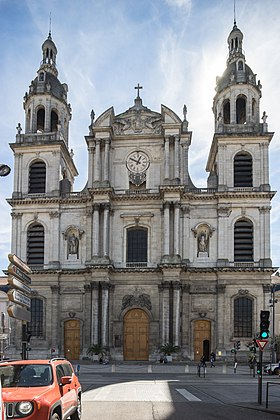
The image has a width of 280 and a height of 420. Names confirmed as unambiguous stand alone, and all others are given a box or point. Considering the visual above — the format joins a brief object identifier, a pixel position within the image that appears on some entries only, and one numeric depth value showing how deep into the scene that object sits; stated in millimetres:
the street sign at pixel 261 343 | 19469
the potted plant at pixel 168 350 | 46856
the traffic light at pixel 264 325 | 19438
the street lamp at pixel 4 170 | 14577
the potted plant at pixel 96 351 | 47488
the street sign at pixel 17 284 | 17516
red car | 10523
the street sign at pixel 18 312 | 17377
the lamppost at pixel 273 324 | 47688
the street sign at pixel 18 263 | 18000
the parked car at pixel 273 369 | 39281
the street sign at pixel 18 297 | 17311
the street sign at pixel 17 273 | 17875
